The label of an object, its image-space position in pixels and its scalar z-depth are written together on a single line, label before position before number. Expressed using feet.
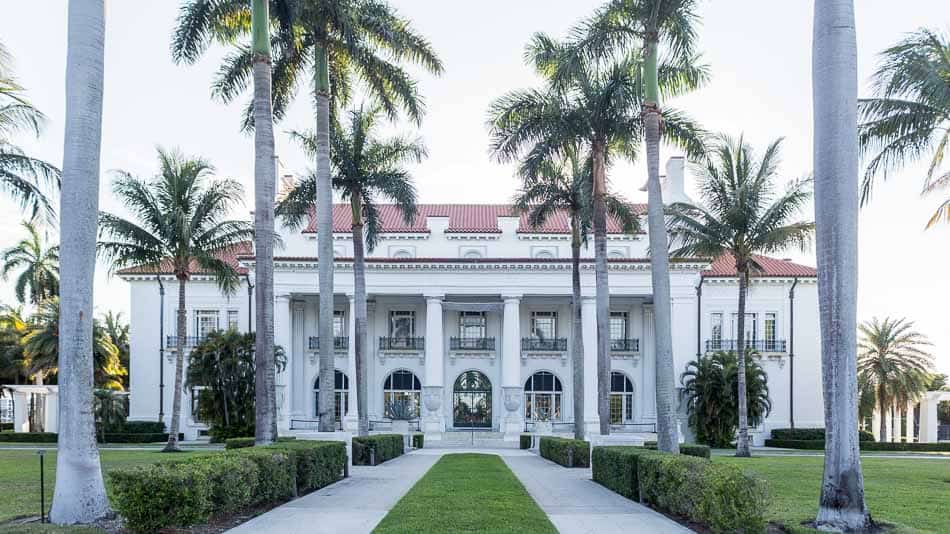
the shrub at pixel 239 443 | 81.87
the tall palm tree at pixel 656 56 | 59.69
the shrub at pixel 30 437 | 141.28
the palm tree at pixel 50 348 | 157.28
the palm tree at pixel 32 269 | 179.73
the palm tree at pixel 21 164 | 63.93
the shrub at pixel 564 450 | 81.76
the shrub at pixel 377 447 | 83.82
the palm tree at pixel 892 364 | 161.58
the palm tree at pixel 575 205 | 95.30
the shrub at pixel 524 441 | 132.77
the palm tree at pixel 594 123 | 74.95
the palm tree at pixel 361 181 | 97.30
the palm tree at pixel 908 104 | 61.16
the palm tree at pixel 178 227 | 107.04
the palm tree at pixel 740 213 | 102.12
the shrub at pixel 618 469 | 52.70
